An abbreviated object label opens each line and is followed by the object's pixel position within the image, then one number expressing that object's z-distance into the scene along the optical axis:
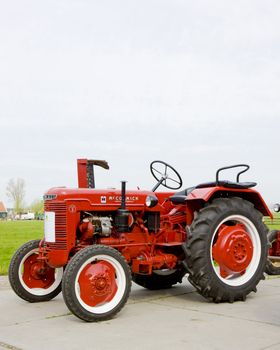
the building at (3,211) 142.25
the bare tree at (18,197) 127.94
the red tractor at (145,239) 5.86
